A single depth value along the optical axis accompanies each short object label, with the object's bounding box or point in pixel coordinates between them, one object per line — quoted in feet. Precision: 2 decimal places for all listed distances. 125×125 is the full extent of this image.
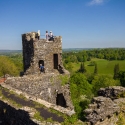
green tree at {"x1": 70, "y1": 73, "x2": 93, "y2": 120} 87.63
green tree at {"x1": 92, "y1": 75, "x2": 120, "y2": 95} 131.12
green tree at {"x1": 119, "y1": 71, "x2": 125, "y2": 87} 143.84
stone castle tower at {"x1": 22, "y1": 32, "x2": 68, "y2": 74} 39.96
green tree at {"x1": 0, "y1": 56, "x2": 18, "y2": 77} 136.85
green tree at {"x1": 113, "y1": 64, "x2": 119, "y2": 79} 180.70
